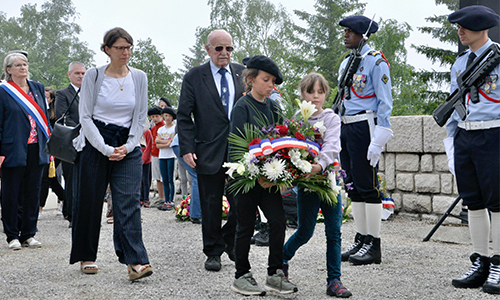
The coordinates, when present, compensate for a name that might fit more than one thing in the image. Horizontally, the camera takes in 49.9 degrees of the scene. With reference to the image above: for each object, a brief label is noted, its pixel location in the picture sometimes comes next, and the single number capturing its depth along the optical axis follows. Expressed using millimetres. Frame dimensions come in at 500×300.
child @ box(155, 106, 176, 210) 10398
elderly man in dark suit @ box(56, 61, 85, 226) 6773
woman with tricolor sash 5812
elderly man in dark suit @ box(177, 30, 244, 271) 4637
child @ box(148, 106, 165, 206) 10945
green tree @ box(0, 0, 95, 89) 51094
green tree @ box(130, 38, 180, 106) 27453
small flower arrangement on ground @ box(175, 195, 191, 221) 8383
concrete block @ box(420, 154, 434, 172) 7617
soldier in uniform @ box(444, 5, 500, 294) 3889
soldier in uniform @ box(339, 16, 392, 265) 4750
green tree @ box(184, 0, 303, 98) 38562
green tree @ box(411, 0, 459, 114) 23741
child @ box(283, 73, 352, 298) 3619
